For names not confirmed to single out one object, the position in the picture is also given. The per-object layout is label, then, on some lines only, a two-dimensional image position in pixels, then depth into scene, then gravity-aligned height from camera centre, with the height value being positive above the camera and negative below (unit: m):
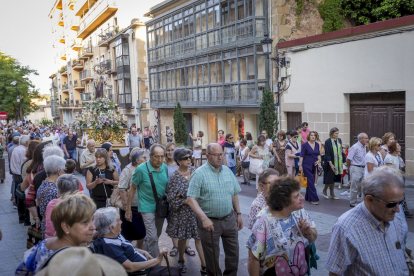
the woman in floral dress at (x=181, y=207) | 5.36 -1.32
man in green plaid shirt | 4.61 -1.12
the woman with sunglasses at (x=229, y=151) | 12.57 -1.37
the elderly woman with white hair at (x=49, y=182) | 4.67 -0.84
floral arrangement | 15.51 -0.18
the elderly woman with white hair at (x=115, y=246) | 3.48 -1.19
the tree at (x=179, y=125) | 24.70 -0.92
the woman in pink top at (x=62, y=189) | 3.96 -0.79
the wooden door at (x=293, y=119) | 17.80 -0.57
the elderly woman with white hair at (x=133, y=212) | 5.72 -1.49
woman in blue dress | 9.36 -1.34
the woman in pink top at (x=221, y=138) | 14.26 -1.09
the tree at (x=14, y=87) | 47.50 +3.60
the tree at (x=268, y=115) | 17.17 -0.32
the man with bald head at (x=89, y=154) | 8.61 -0.91
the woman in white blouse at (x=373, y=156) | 7.50 -1.00
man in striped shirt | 2.62 -0.89
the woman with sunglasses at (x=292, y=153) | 10.48 -1.23
